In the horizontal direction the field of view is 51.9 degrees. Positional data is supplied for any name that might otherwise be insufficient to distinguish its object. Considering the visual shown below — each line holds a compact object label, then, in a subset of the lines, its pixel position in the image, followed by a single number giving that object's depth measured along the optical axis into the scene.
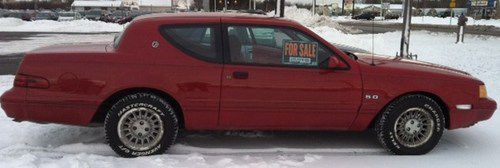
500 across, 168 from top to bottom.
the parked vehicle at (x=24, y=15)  47.24
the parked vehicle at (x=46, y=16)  50.17
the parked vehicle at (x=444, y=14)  81.14
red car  4.83
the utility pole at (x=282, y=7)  19.02
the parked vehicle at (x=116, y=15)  48.12
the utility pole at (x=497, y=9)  64.24
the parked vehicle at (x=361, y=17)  76.03
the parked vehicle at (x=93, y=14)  53.00
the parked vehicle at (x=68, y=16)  46.72
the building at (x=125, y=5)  91.57
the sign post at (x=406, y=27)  11.08
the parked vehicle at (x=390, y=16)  80.06
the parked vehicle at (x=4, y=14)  52.94
